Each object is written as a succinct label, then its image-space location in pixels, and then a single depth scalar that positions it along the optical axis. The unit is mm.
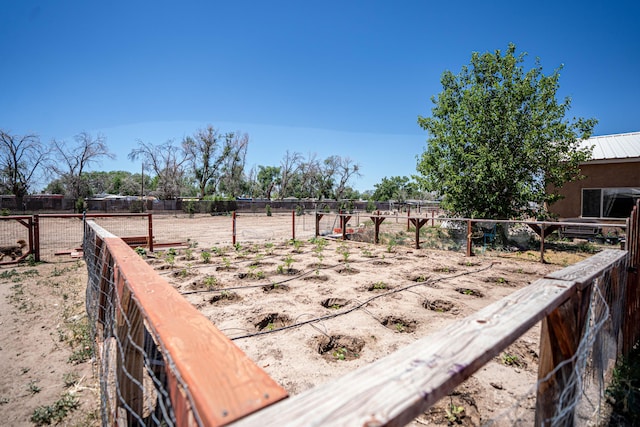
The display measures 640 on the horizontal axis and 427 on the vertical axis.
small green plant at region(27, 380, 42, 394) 2846
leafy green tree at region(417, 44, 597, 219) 10992
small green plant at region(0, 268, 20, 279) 6650
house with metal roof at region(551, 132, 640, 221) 12078
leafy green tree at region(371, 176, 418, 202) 80812
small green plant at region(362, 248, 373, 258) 9378
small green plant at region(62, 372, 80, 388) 2965
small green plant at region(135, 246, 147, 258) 9184
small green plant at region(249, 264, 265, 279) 6750
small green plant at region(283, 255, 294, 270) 7685
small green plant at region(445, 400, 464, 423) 2461
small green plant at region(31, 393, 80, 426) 2488
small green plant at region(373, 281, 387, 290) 5920
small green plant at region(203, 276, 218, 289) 6035
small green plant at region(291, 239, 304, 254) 10406
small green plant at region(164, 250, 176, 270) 7916
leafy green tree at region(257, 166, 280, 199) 88438
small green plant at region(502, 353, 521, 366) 3268
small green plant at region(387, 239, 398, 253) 10273
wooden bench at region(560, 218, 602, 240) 11401
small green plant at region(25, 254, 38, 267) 7995
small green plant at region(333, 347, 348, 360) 3422
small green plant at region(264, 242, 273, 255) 9894
